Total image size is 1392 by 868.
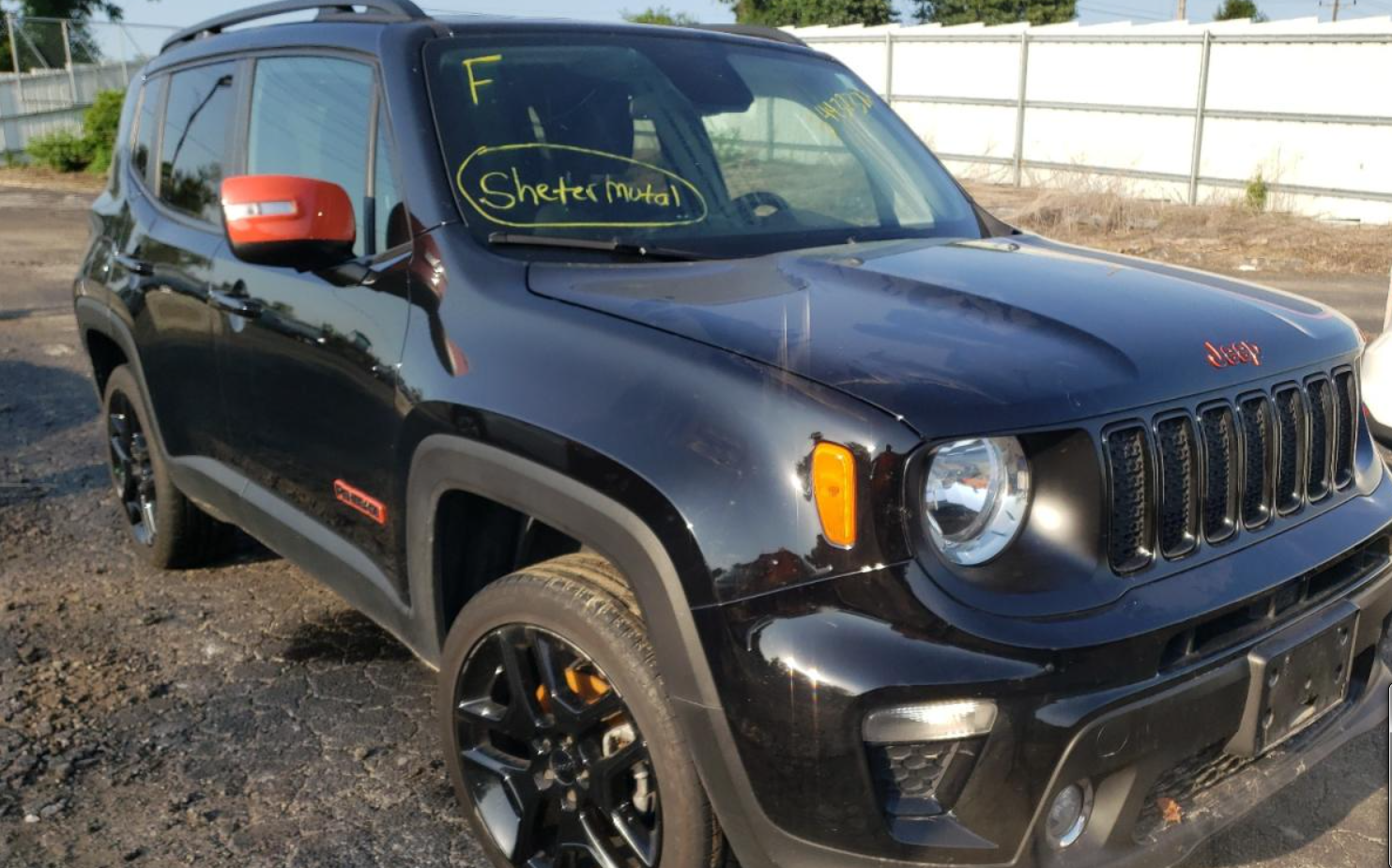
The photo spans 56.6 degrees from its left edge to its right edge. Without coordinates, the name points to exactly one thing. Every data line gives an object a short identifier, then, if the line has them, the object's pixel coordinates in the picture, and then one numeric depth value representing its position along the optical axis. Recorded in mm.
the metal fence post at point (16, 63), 25712
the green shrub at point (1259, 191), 18172
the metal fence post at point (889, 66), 23047
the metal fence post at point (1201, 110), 18391
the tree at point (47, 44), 26594
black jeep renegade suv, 2102
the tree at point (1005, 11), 52031
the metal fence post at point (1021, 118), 20891
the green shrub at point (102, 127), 22516
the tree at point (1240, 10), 47281
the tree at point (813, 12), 50031
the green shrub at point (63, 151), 23328
